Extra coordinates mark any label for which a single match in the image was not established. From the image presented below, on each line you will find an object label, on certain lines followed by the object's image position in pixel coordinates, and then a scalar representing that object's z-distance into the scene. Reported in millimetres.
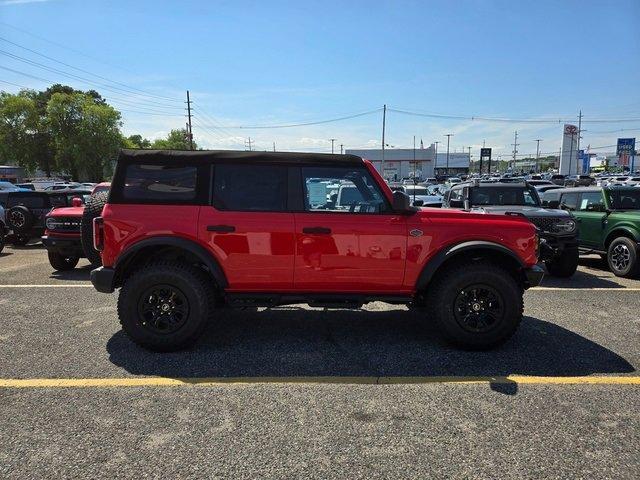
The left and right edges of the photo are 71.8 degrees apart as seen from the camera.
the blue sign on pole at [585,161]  78544
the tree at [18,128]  55038
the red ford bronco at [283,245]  4219
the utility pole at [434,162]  106400
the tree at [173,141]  96500
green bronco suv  7941
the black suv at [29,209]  10945
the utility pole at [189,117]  62700
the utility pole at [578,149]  79625
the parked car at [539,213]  7633
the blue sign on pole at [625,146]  63250
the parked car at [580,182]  36625
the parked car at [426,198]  14007
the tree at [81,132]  53125
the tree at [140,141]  85438
